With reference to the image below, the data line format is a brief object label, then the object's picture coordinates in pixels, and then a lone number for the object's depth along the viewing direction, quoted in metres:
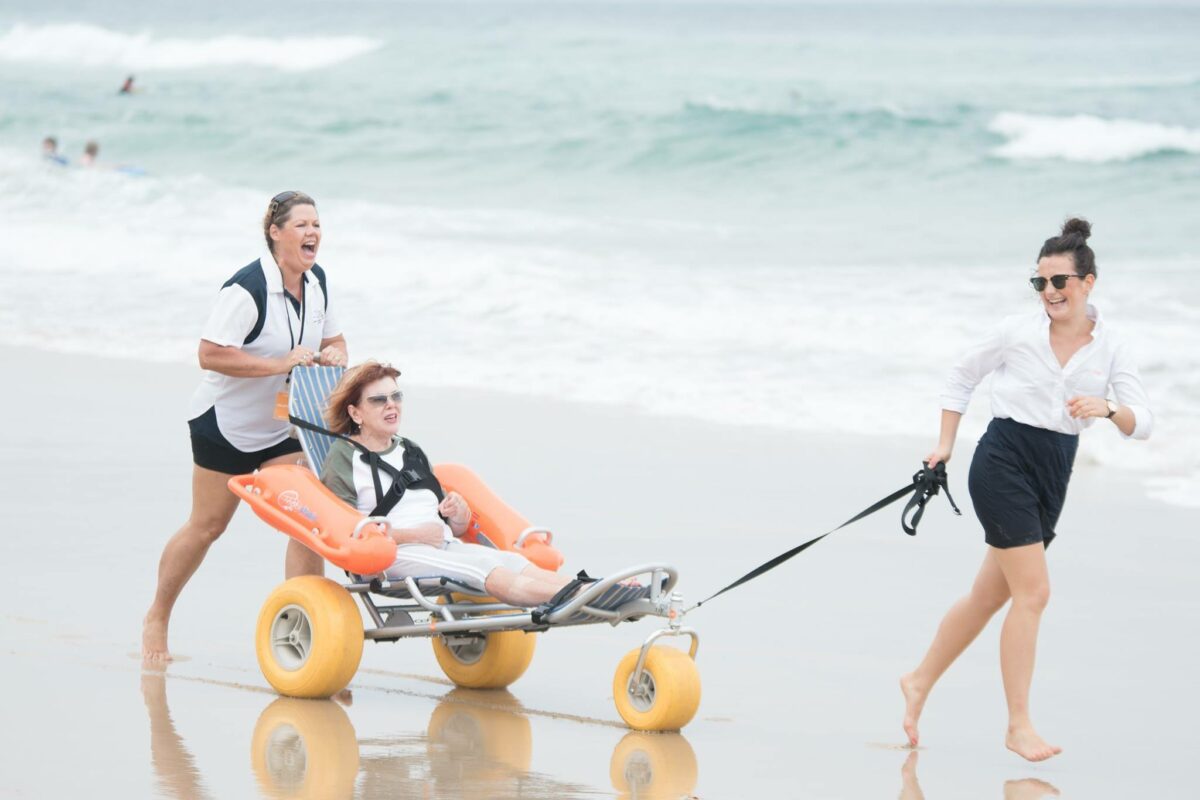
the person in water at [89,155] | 52.78
